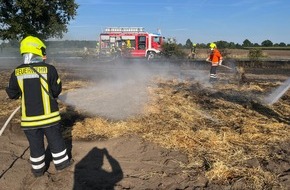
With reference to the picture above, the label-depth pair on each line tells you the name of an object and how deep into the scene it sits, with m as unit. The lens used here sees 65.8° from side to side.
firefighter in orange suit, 9.14
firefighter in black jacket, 2.90
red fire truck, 19.60
